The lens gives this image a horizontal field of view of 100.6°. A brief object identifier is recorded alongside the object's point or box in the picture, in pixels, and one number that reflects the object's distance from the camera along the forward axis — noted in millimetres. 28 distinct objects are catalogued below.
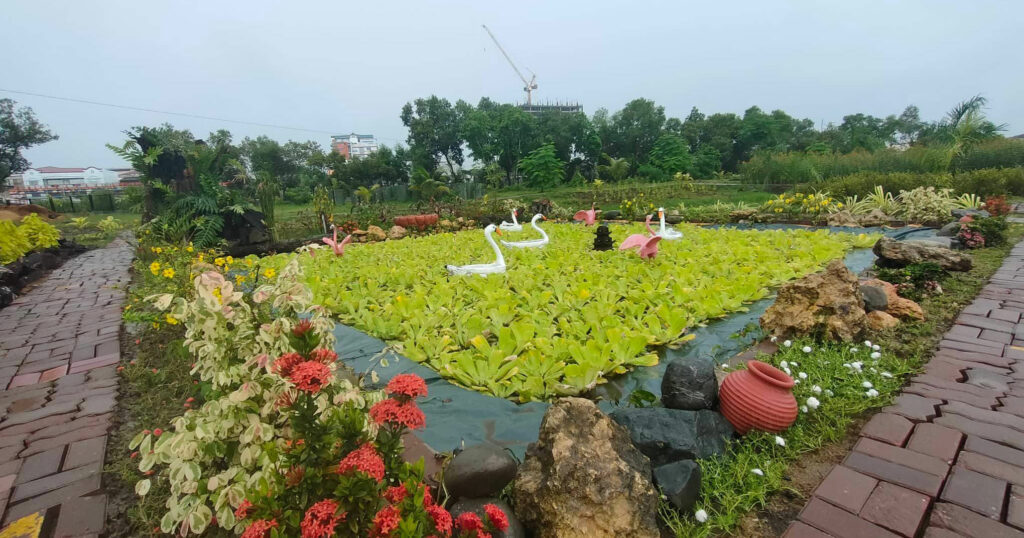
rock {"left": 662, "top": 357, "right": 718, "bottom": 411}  2010
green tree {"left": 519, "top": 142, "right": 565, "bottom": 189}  23219
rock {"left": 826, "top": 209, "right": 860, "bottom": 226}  8508
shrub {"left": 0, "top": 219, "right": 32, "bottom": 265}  5859
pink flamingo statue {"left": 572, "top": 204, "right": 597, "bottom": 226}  9078
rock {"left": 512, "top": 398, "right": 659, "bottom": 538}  1367
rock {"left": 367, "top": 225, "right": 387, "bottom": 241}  9125
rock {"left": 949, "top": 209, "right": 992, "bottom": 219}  6574
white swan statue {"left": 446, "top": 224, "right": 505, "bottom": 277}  4703
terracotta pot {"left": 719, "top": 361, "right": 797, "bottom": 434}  1876
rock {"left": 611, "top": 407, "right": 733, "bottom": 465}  1720
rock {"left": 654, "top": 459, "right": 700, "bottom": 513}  1540
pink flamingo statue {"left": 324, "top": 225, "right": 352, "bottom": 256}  6348
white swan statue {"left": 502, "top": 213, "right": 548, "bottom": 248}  6340
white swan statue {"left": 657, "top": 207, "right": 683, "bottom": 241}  6070
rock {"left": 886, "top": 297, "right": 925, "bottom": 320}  3094
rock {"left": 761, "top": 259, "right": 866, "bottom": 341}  2754
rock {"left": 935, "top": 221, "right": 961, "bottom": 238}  6234
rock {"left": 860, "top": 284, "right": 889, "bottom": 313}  3164
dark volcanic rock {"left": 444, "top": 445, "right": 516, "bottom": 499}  1533
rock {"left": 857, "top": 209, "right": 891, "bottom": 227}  8195
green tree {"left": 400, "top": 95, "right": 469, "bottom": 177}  27375
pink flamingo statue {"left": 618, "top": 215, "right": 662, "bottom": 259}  5117
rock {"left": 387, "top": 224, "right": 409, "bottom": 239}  9348
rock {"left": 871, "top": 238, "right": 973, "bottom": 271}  4258
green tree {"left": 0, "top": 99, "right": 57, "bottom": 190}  20406
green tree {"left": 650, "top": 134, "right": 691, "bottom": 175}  24109
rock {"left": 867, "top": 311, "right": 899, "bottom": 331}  2934
